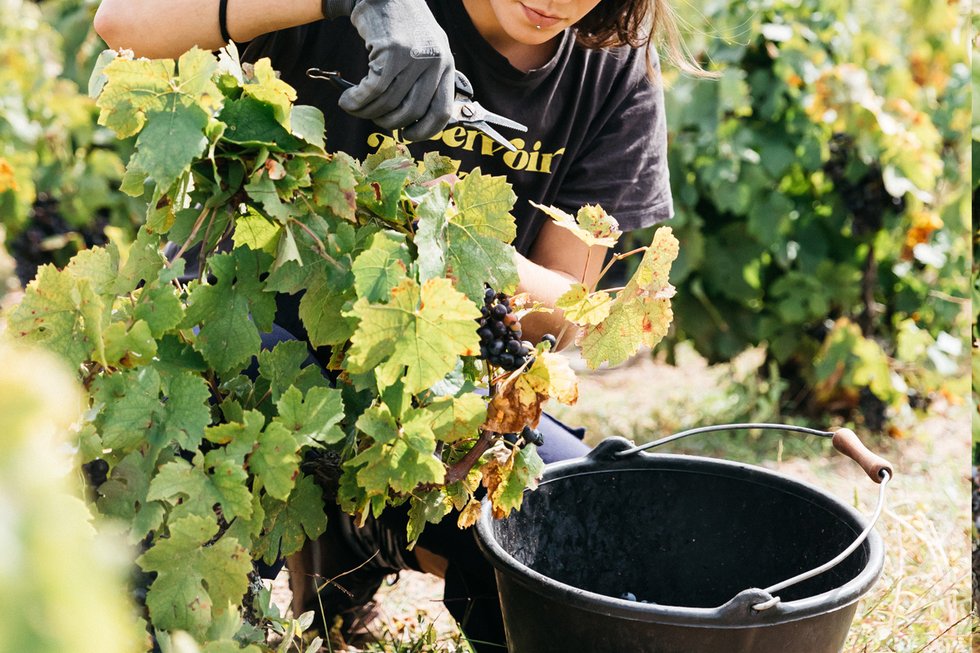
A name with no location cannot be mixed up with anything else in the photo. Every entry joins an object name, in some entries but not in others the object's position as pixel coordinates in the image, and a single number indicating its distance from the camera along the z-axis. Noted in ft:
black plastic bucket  4.36
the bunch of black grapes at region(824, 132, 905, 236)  10.83
